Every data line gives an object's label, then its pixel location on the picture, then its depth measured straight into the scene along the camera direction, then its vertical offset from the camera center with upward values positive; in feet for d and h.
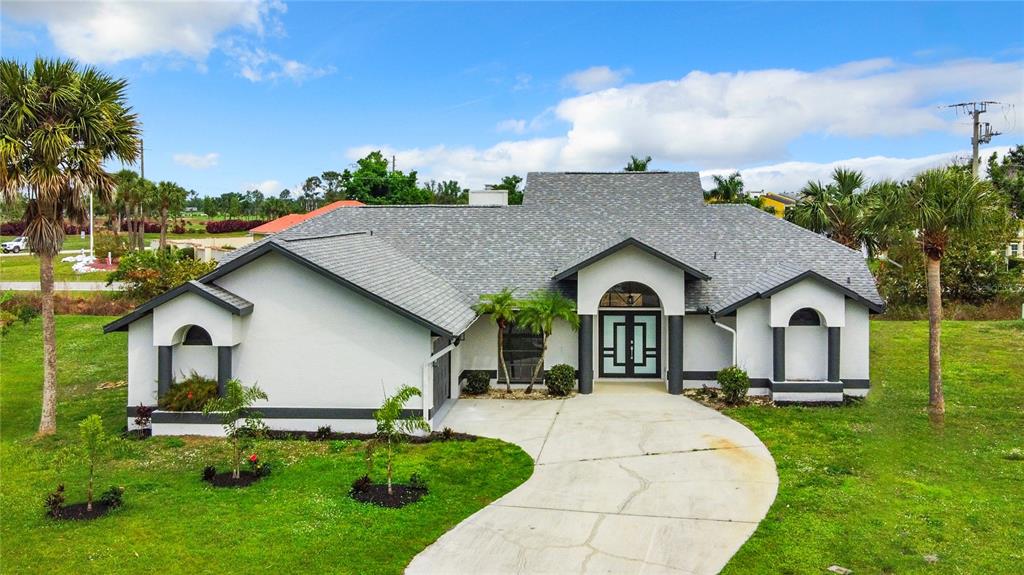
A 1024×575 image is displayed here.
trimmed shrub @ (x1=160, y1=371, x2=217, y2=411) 55.83 -8.05
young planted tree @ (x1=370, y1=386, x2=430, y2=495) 41.86 -7.35
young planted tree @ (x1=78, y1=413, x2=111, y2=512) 38.40 -7.86
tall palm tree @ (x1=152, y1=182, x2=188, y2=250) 187.62 +25.43
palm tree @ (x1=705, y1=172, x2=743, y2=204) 164.76 +24.40
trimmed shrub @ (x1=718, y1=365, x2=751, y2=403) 65.46 -8.29
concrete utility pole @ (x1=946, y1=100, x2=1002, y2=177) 147.64 +34.23
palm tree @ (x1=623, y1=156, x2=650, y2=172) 180.86 +32.42
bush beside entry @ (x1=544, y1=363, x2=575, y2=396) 69.00 -8.28
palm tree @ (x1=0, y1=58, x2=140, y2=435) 51.21 +10.95
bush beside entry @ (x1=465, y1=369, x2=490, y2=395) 69.87 -8.68
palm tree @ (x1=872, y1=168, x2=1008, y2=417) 55.62 +6.31
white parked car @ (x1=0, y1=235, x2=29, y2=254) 216.62 +14.15
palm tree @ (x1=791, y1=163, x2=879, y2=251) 100.58 +12.01
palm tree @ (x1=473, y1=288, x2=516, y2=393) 67.10 -1.44
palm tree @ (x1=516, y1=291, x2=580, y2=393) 67.00 -1.81
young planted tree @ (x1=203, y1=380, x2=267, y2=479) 45.65 -7.82
